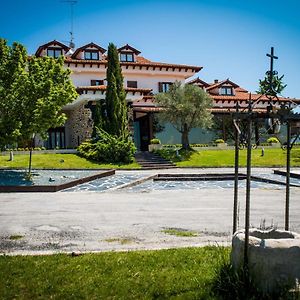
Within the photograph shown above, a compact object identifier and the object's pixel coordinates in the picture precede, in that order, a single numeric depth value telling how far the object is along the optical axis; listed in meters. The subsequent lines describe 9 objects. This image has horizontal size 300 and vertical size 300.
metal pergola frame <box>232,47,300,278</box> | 3.97
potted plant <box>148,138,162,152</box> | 34.09
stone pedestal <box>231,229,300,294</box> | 3.84
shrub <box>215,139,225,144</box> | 36.63
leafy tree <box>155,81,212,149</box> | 32.75
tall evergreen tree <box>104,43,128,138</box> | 32.16
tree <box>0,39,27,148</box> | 18.27
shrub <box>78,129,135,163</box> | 28.78
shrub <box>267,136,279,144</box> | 37.38
